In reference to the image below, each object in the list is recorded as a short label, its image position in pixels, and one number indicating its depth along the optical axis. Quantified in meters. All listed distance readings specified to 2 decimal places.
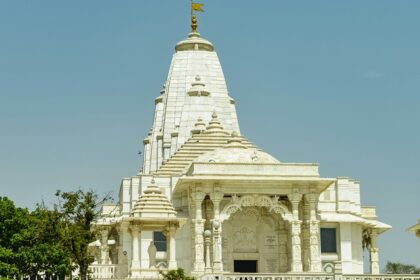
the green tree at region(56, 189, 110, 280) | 41.94
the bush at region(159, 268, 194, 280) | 39.81
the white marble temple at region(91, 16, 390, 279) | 58.78
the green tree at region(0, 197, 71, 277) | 44.84
